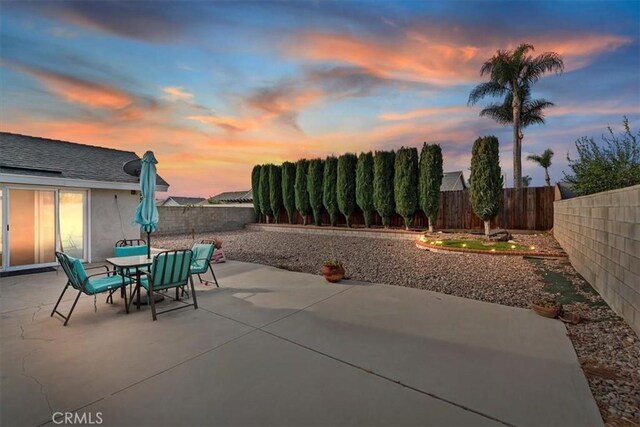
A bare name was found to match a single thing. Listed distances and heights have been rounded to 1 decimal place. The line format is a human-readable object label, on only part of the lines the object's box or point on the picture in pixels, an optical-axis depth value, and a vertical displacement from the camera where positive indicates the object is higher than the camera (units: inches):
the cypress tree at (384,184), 598.5 +56.8
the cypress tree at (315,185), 703.1 +65.2
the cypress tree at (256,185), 818.8 +77.2
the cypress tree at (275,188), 778.8 +64.5
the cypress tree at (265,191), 797.9 +57.6
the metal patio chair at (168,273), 156.9 -37.4
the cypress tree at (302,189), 727.1 +57.2
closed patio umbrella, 193.9 +11.2
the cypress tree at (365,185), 625.9 +57.3
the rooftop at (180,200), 1448.2 +61.9
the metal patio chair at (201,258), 201.8 -36.9
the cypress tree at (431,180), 530.3 +57.7
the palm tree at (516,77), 655.1 +334.2
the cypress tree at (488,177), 434.3 +51.4
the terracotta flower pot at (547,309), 146.2 -54.6
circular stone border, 300.0 -51.3
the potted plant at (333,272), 220.5 -50.4
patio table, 162.6 -32.0
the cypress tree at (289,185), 754.8 +70.5
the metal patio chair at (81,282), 149.2 -41.5
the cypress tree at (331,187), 679.1 +58.2
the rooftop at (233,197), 1139.3 +66.5
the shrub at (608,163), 281.6 +50.5
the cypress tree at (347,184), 652.7 +62.4
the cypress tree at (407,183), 559.8 +54.8
